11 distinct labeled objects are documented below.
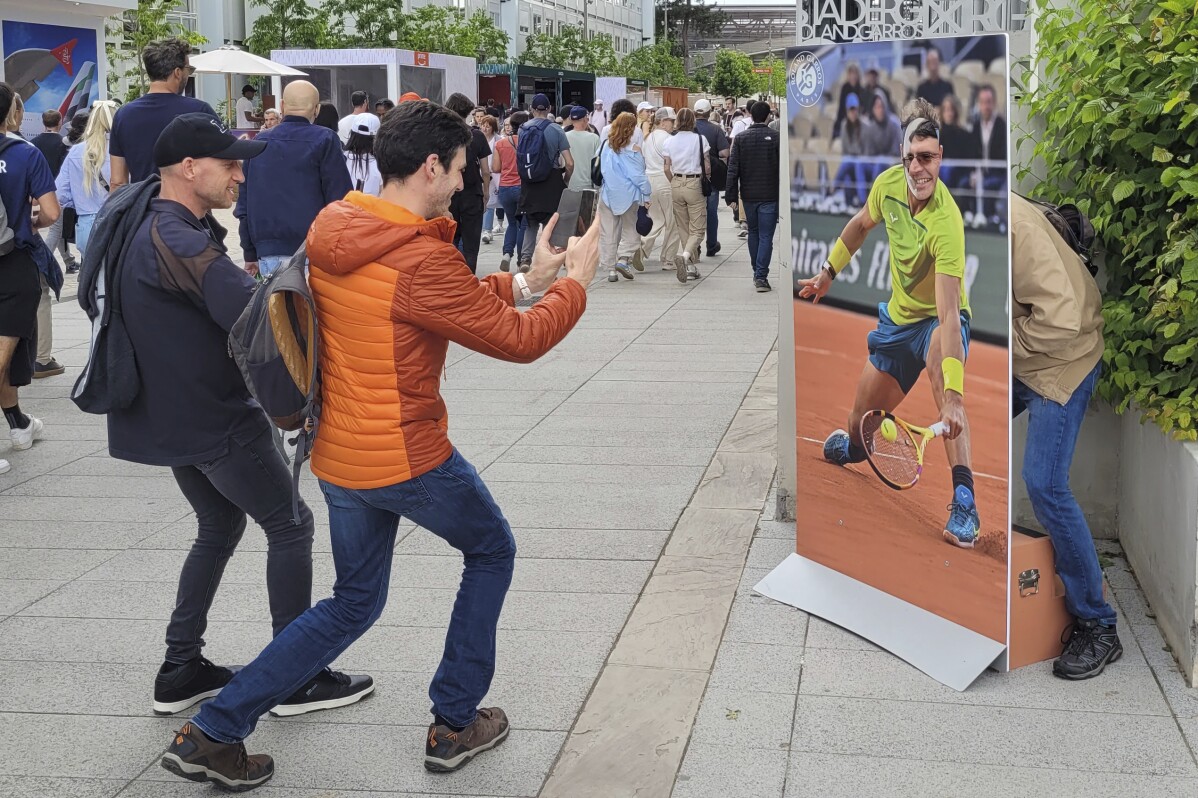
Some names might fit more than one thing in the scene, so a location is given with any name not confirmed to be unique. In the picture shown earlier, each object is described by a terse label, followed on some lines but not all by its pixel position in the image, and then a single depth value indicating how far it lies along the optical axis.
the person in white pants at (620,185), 14.99
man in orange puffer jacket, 3.58
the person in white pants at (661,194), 16.33
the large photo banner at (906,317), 4.20
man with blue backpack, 14.85
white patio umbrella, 22.48
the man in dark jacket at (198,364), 4.02
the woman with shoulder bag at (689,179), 15.96
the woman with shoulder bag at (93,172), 10.45
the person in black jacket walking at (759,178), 14.48
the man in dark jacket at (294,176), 7.88
